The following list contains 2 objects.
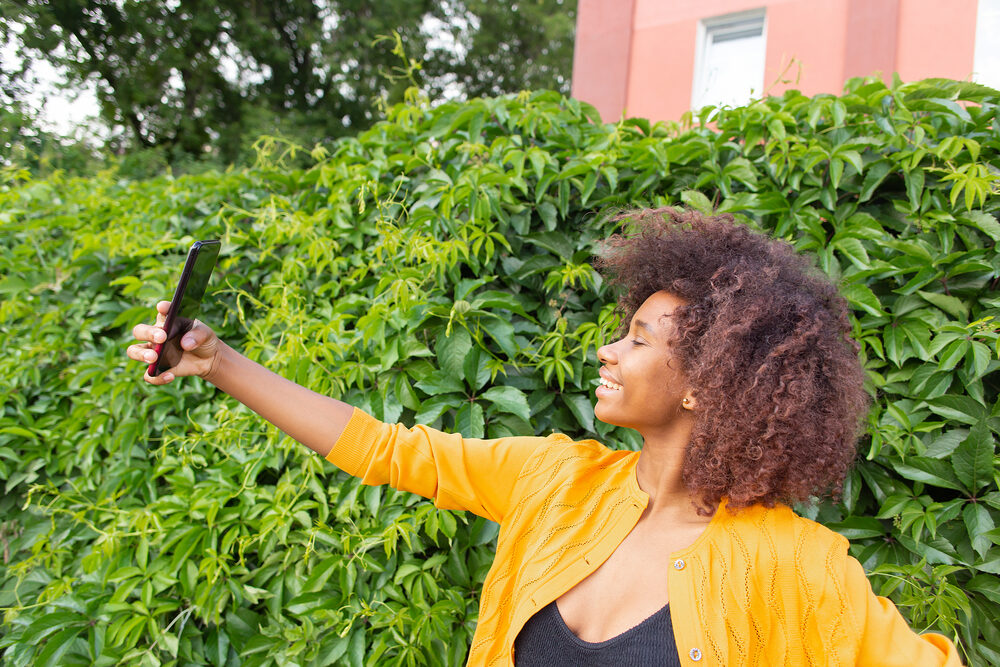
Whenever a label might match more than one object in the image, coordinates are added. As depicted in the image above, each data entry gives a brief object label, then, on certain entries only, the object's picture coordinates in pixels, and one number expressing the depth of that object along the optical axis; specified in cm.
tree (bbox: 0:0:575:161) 1299
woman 114
